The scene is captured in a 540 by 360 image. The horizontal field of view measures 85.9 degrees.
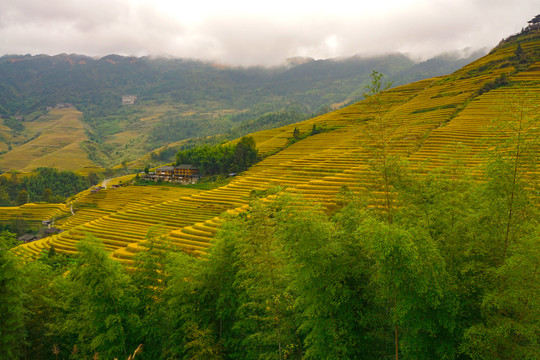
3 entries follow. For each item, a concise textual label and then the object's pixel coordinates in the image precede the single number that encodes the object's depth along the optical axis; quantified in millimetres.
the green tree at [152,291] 17484
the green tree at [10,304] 16812
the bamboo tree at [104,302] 16422
